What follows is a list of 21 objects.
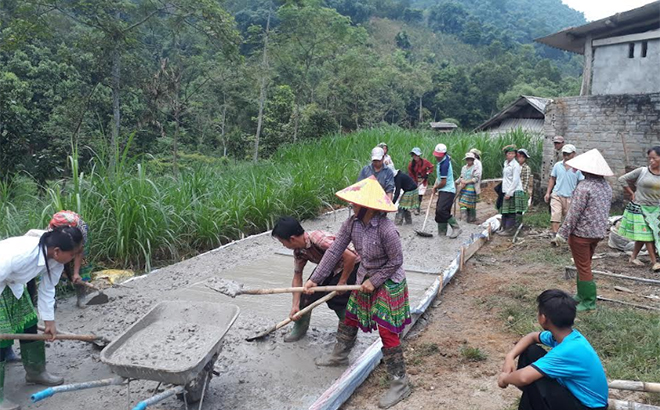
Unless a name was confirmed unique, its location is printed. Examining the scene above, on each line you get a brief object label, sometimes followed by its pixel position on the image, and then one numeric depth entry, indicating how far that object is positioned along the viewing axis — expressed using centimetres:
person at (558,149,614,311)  470
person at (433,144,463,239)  779
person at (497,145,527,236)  804
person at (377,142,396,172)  776
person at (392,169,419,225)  797
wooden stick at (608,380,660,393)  291
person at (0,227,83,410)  310
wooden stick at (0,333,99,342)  311
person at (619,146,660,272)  598
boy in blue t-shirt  248
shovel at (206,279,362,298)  330
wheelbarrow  269
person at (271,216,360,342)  365
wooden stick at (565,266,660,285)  564
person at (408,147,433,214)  893
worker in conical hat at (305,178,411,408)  335
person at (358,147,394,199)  711
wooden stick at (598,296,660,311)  489
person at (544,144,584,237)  760
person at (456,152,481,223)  827
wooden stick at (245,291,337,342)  359
